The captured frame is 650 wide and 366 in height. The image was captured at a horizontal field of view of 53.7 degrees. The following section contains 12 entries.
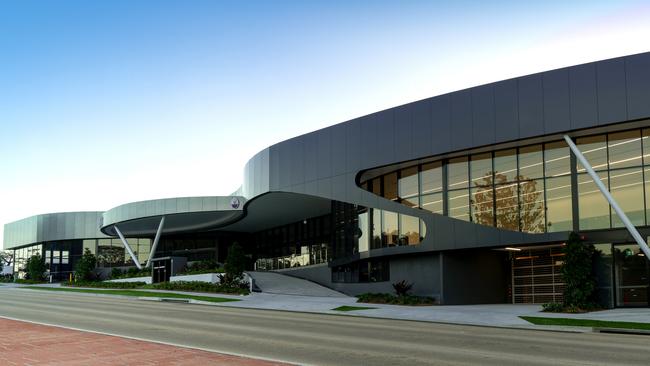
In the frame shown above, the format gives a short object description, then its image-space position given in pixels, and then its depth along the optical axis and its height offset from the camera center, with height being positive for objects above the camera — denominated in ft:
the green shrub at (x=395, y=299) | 107.04 -8.48
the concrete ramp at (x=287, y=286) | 137.90 -8.24
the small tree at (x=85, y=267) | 208.13 -5.44
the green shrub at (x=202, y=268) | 160.15 -4.77
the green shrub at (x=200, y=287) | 138.00 -8.42
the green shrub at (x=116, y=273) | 204.23 -7.32
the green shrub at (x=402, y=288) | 113.19 -6.73
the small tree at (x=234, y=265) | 143.02 -3.34
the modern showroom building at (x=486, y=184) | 92.32 +11.45
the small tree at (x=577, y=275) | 89.86 -3.57
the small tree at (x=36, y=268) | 232.32 -6.49
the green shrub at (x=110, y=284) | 169.27 -9.45
